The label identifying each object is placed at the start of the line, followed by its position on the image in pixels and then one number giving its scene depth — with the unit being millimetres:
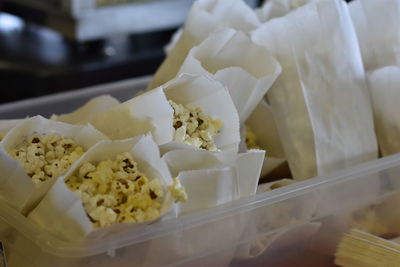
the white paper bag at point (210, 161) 1150
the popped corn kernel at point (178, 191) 1095
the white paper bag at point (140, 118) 1168
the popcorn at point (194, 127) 1177
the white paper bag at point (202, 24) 1442
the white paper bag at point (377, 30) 1431
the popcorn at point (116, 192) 1073
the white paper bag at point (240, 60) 1313
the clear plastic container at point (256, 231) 1068
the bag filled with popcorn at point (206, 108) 1209
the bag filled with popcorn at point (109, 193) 1067
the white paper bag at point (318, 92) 1340
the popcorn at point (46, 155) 1137
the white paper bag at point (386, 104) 1389
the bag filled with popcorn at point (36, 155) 1124
